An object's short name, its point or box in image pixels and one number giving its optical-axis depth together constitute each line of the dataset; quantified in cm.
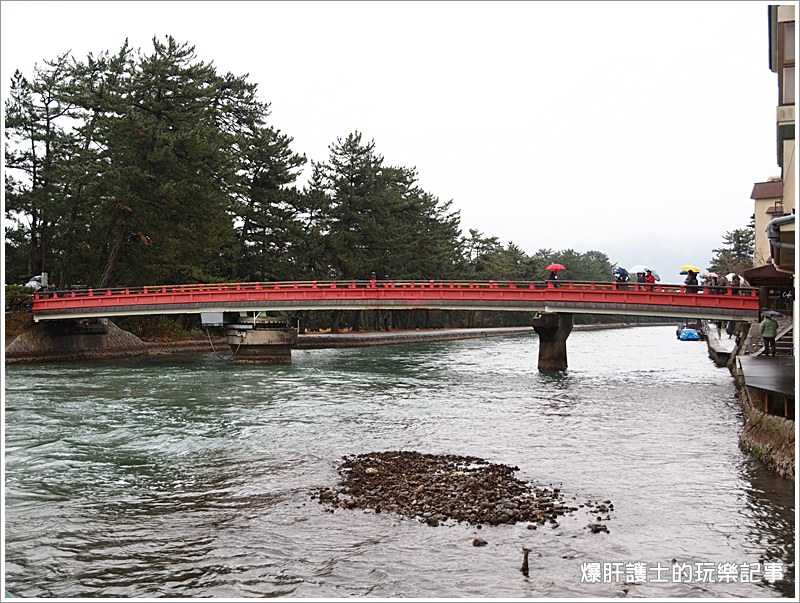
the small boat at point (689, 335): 7762
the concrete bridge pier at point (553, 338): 3872
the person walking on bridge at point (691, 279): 3756
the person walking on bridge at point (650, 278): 3986
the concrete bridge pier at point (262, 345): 4272
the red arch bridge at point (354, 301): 3603
